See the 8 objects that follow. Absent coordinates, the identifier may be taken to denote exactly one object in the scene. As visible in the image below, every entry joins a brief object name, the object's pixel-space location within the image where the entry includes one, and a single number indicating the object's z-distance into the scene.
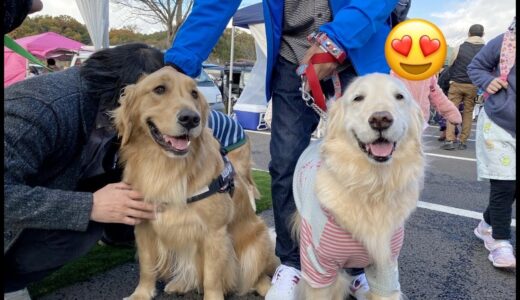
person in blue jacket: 2.20
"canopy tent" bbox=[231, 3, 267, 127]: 8.84
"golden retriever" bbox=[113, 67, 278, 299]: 1.98
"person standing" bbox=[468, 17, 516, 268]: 2.85
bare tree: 23.53
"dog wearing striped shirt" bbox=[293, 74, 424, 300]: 1.84
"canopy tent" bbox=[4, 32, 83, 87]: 17.50
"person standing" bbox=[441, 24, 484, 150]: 7.39
